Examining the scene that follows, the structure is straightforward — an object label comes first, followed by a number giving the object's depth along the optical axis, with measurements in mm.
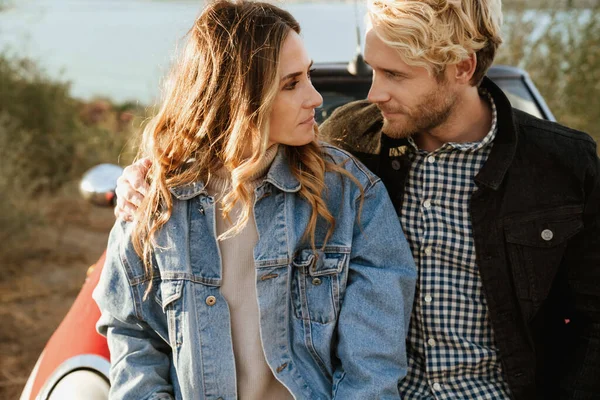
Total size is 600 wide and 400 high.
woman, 1946
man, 2092
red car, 2156
